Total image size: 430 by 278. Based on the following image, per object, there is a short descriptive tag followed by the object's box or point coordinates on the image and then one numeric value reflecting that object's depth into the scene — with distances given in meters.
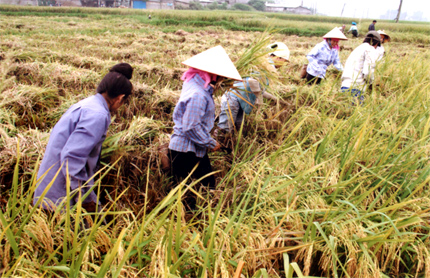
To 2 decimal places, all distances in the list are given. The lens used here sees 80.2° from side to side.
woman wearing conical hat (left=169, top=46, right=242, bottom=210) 1.82
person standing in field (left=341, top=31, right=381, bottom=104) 3.56
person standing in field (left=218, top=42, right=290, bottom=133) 2.43
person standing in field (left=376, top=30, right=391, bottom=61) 5.26
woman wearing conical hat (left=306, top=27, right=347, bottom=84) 3.97
